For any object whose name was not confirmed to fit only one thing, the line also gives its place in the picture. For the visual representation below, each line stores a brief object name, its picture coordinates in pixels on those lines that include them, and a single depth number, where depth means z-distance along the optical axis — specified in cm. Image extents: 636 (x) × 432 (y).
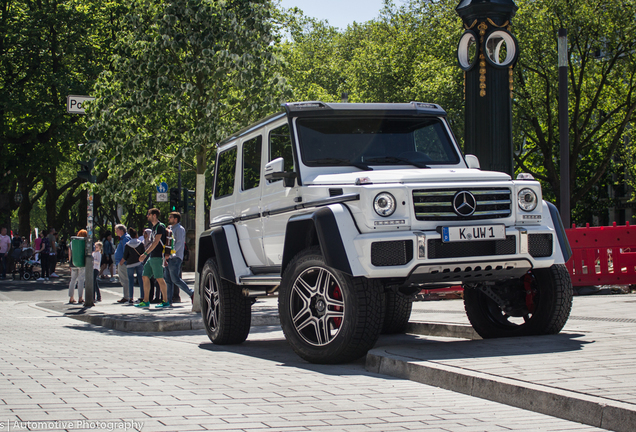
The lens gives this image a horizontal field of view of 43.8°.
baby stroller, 2853
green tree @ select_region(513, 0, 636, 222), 2902
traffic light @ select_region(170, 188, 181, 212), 2512
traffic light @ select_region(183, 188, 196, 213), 2484
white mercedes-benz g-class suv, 643
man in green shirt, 1537
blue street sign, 2679
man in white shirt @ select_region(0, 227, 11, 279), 2930
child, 1808
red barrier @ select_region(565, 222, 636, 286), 1431
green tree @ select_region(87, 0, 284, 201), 1394
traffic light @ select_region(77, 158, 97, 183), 1562
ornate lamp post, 1166
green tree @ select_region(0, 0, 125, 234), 2991
